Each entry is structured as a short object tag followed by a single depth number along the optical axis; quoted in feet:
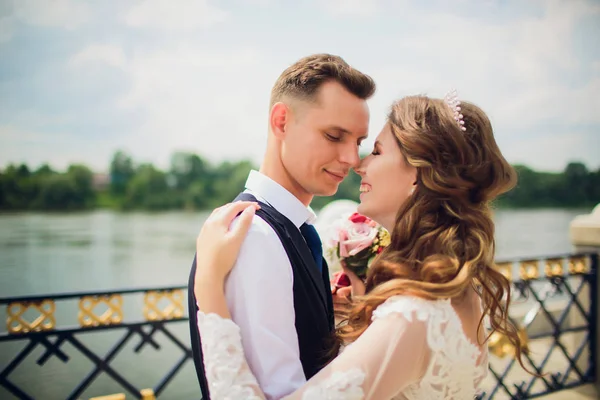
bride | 4.51
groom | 4.66
